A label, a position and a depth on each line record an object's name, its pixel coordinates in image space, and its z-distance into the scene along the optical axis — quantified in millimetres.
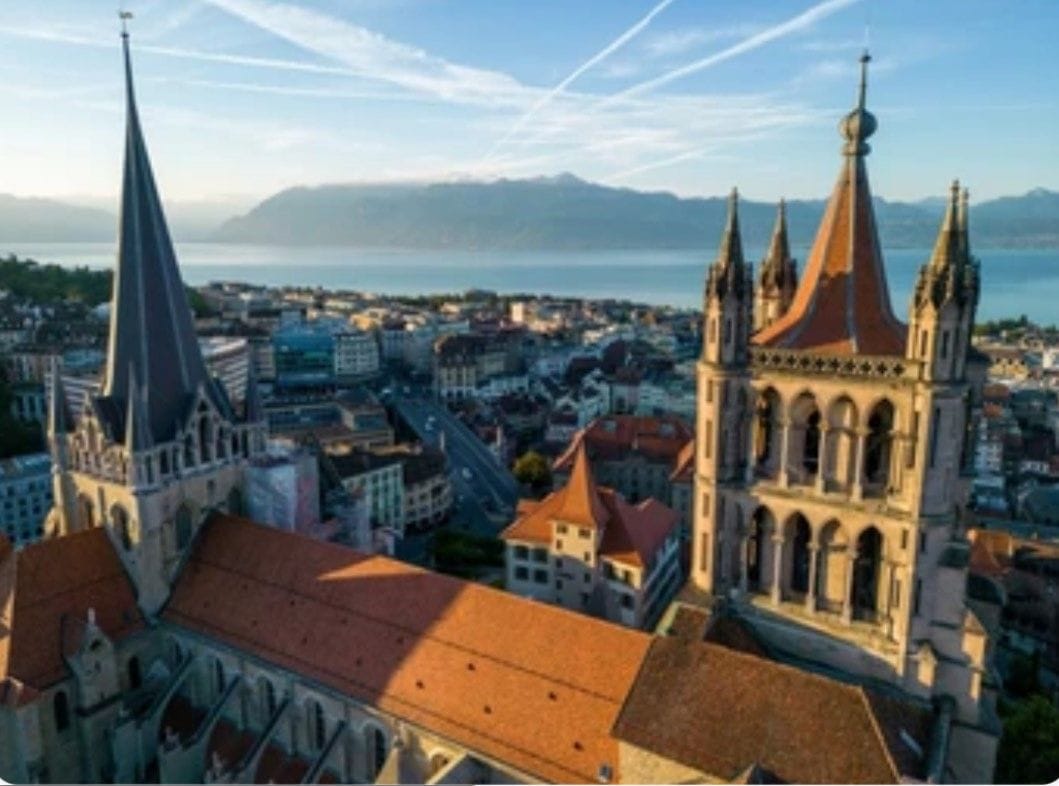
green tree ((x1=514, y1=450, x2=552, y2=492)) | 86875
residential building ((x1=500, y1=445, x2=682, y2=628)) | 51875
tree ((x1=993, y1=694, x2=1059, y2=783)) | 35656
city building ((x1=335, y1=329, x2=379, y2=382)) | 158375
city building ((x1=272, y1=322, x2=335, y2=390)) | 158500
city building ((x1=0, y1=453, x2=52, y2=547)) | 72312
